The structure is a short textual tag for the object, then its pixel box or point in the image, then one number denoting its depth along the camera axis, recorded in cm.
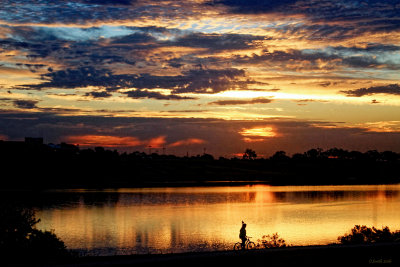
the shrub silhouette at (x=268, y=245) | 3745
